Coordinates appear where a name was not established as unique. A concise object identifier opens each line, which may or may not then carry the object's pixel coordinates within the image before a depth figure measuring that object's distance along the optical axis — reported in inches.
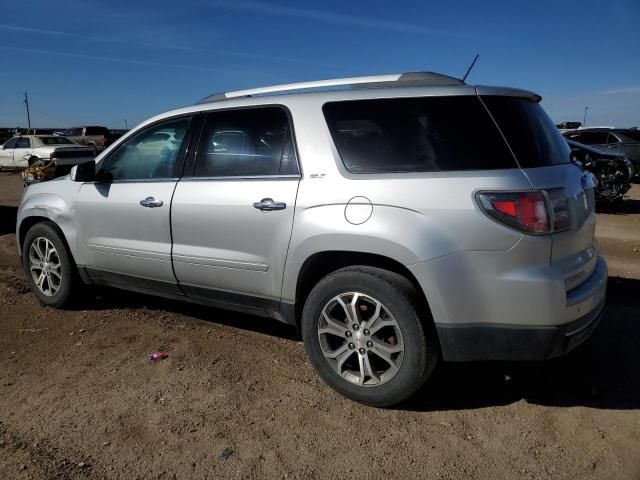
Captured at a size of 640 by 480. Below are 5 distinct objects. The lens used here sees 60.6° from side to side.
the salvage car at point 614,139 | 652.1
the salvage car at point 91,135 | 1301.7
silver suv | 110.2
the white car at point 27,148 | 846.5
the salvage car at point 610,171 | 481.4
